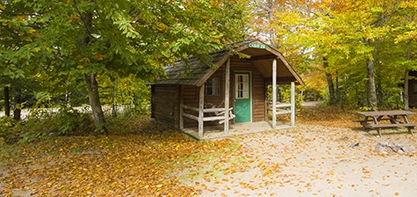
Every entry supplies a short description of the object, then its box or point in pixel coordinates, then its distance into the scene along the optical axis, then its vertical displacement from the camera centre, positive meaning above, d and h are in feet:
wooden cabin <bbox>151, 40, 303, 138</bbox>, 26.86 +0.50
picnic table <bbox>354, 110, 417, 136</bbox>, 26.89 -3.81
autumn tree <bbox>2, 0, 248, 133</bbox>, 16.34 +4.87
